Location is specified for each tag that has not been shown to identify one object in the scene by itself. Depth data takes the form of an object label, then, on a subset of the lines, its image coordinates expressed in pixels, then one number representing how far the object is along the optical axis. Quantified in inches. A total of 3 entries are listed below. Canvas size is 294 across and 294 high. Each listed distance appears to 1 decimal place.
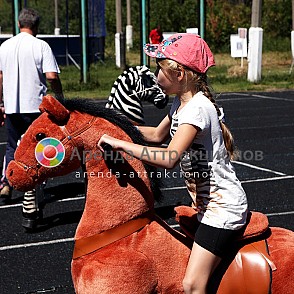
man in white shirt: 293.6
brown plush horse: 138.9
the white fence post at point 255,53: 932.6
